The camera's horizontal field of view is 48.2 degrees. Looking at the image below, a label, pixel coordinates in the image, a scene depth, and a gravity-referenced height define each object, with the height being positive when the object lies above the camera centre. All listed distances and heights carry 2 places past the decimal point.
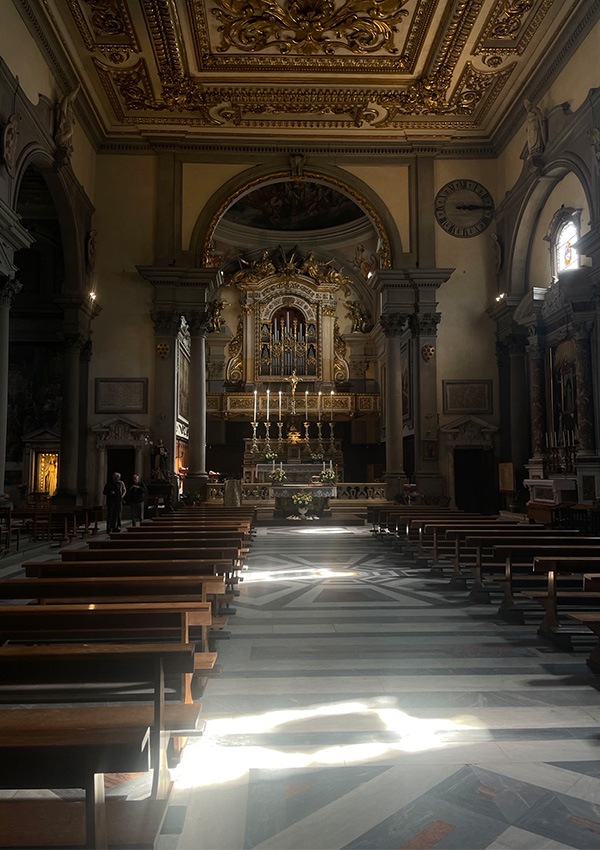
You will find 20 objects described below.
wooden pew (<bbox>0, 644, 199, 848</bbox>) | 1.77 -0.72
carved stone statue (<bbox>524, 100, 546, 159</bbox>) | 15.69 +8.33
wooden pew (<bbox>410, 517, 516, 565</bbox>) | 8.80 -0.53
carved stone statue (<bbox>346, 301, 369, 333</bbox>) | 29.72 +7.52
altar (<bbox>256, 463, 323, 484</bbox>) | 21.48 +0.54
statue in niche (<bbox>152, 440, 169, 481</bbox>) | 18.50 +0.69
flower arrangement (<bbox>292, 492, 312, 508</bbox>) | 17.08 -0.33
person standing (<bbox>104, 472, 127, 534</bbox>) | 13.86 -0.18
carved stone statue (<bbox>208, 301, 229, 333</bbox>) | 25.68 +7.11
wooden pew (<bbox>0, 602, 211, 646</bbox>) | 3.08 -0.61
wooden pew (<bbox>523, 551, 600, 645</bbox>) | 5.25 -0.93
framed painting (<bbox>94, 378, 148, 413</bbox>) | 19.31 +2.68
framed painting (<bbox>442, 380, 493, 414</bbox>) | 19.66 +2.62
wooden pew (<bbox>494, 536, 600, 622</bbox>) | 6.14 -0.63
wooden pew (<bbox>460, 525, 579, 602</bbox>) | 6.81 -0.57
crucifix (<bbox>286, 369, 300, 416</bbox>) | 27.44 +4.43
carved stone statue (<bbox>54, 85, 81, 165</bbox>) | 15.21 +8.18
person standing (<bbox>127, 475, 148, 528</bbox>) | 15.63 -0.25
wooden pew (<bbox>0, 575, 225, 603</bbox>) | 4.04 -0.63
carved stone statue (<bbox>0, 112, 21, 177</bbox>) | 11.89 +6.23
